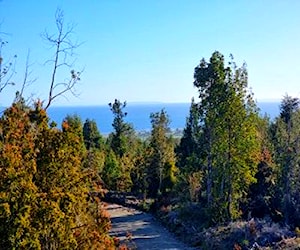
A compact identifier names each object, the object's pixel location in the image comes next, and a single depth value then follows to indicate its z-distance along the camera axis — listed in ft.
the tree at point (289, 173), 72.28
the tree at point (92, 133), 148.36
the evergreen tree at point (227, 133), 72.79
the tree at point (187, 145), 111.65
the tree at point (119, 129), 143.49
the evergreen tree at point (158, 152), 111.04
